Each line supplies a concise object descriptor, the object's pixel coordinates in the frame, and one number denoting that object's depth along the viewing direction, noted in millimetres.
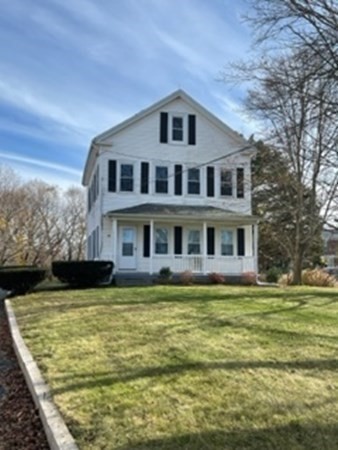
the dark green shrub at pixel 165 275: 20236
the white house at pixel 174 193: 21391
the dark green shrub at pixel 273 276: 23016
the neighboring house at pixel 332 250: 54331
